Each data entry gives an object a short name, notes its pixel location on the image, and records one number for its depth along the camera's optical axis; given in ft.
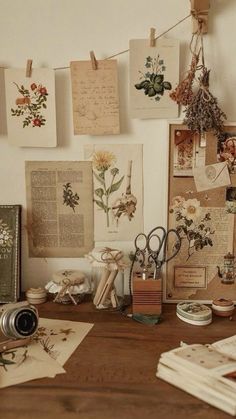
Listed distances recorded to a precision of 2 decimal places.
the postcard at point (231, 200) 4.01
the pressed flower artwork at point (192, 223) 4.06
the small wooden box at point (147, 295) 3.77
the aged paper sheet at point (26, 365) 2.85
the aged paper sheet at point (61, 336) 3.19
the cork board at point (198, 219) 3.99
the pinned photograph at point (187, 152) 3.98
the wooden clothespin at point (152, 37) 3.88
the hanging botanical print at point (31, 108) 4.06
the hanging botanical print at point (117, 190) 4.19
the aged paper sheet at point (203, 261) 4.08
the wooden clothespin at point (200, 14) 3.67
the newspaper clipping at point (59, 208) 4.26
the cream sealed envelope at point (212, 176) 3.99
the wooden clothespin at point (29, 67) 4.04
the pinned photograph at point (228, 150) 3.94
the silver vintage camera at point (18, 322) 3.21
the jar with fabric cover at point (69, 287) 4.04
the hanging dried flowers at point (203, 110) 3.75
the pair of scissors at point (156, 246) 4.03
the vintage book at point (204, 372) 2.57
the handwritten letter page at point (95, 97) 3.99
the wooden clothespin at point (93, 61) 3.96
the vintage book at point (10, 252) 4.20
